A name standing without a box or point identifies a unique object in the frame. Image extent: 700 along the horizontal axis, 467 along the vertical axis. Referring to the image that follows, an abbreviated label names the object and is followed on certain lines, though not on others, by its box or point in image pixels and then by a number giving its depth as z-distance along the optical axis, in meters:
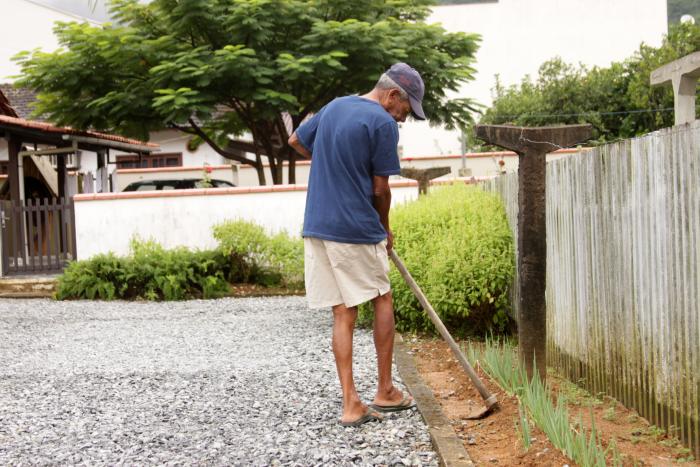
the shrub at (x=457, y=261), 7.30
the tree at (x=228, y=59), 15.87
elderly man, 4.62
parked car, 22.60
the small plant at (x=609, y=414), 4.61
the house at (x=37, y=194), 14.28
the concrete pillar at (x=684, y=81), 8.77
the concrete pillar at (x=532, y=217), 5.09
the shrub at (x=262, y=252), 13.11
